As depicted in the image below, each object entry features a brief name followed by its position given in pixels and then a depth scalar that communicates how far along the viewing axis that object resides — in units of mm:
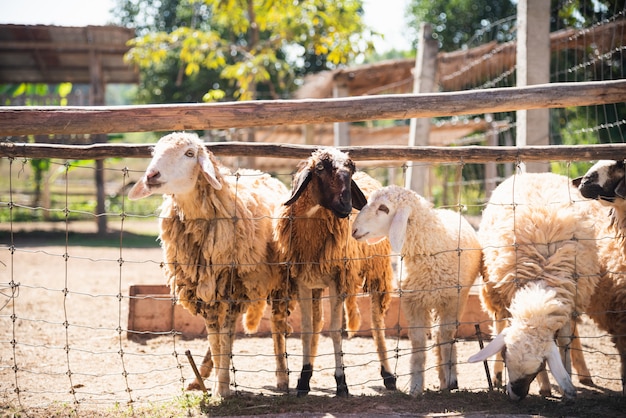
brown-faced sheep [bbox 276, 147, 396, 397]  4352
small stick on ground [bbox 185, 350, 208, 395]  4465
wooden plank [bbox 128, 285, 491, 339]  6105
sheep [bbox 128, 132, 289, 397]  4316
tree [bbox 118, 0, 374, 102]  11602
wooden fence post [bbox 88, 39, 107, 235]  15149
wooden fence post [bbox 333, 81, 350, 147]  9258
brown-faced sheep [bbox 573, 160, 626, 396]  4414
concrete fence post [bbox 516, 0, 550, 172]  6332
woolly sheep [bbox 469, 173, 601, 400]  3961
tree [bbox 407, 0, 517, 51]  22406
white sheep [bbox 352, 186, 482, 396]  4406
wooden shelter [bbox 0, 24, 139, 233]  15109
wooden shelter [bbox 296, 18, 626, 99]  9570
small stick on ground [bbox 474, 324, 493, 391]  4496
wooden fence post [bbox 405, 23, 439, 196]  7613
